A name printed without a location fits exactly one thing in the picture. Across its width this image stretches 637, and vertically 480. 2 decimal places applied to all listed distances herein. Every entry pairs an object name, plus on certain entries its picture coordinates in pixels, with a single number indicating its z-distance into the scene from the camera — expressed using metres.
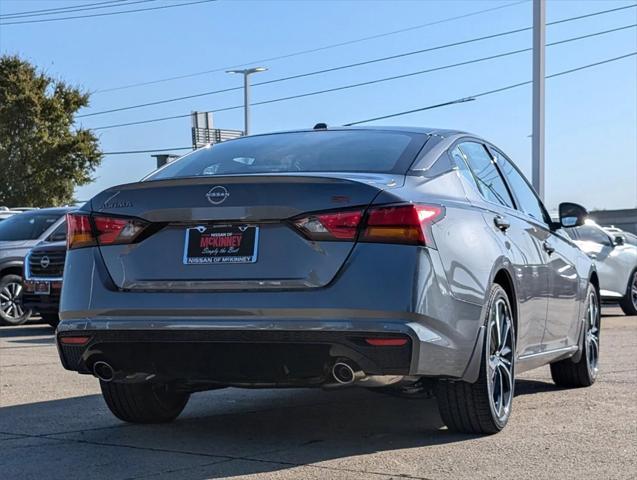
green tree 43.66
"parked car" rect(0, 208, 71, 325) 14.83
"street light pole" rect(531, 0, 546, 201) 18.81
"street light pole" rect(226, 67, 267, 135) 37.00
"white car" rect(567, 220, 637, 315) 15.67
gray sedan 4.65
